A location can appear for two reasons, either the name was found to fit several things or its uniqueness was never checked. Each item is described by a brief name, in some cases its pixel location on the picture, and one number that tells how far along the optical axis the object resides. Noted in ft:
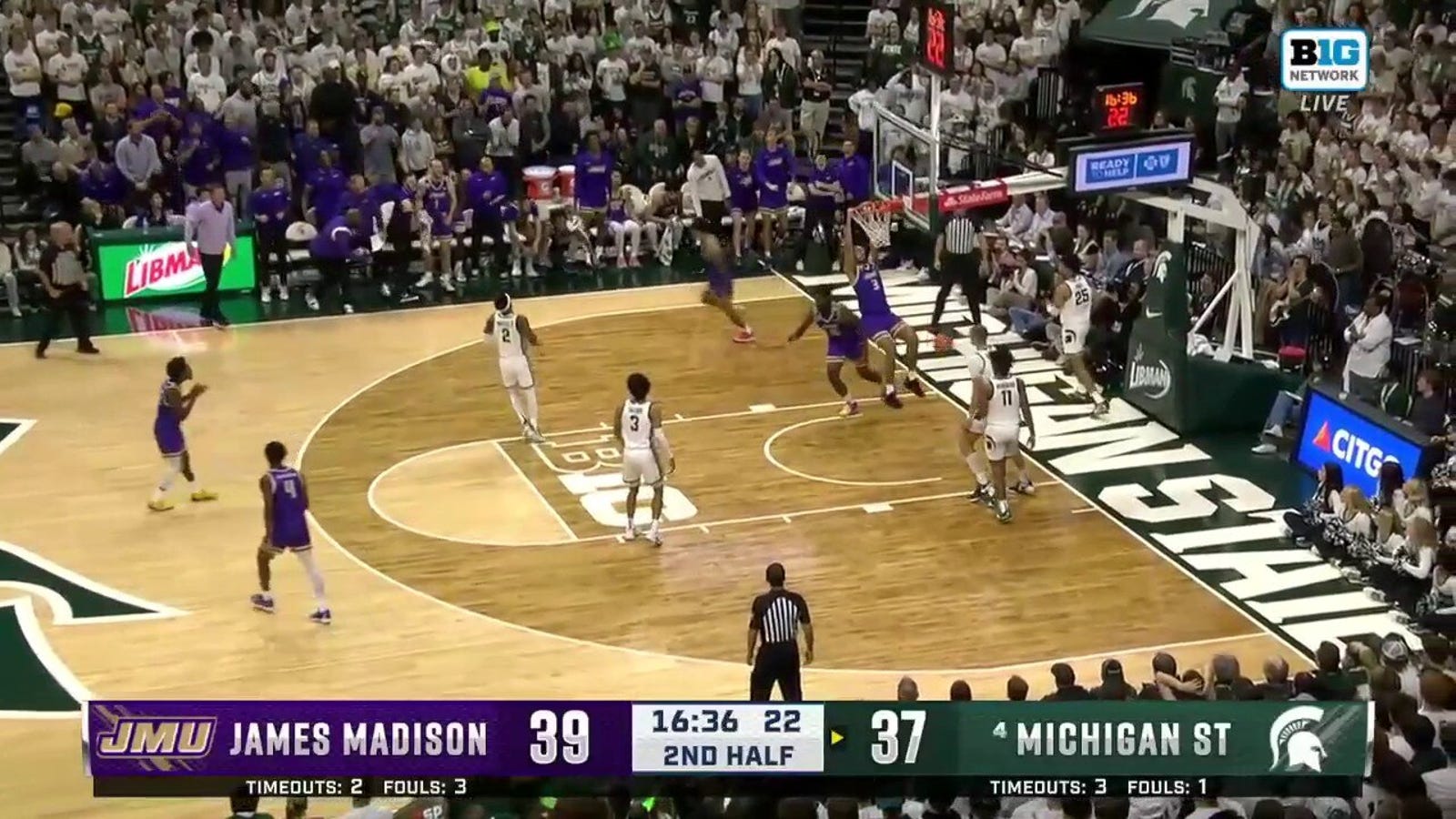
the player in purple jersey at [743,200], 89.40
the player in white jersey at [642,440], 58.08
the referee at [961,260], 78.33
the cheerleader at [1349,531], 57.41
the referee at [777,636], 46.96
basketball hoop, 79.00
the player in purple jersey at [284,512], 53.47
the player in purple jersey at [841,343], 69.10
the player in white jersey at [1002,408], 60.23
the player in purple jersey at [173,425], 60.64
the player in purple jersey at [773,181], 89.30
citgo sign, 58.44
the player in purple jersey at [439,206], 85.61
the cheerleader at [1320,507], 59.00
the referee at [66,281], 76.54
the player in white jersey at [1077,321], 70.85
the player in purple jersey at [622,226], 89.71
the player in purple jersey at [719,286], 76.64
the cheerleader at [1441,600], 52.85
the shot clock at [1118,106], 76.48
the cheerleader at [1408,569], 54.44
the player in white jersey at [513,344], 66.08
